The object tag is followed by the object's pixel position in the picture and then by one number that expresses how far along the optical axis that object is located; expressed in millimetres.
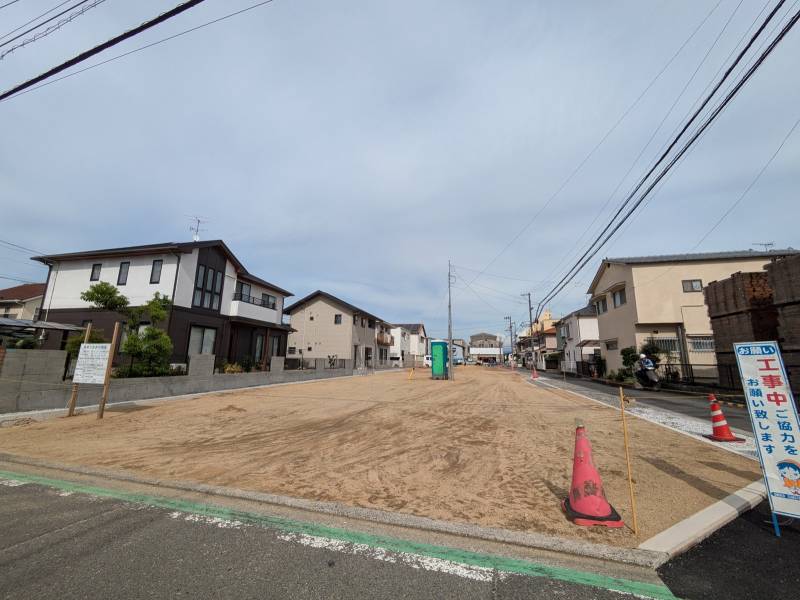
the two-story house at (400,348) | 54138
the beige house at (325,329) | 34750
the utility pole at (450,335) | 24291
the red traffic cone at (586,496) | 3414
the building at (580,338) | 35094
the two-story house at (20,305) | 28922
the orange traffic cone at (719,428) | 6645
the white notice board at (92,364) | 9000
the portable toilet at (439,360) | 26828
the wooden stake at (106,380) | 8672
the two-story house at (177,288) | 17594
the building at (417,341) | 66750
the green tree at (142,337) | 12086
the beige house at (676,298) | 20406
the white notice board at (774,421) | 3369
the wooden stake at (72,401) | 8922
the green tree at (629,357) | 20422
